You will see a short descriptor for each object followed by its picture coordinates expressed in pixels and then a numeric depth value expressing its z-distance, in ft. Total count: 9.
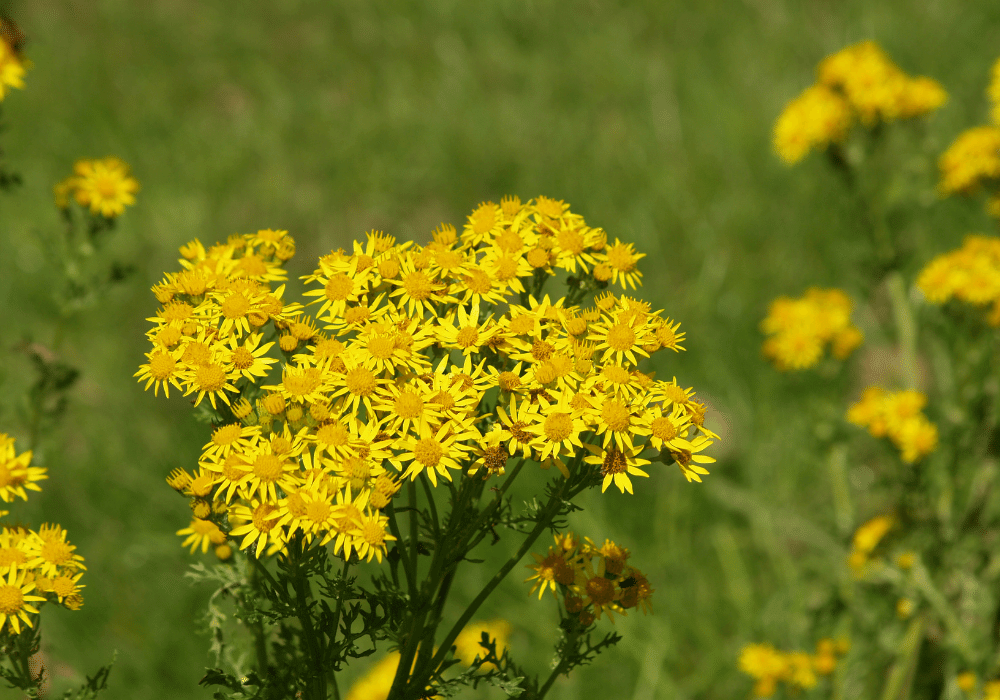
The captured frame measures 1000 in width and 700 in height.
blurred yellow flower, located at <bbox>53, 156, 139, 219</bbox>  19.38
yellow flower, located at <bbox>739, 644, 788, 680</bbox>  21.57
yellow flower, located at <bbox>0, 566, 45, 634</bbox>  10.77
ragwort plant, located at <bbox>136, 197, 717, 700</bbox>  10.39
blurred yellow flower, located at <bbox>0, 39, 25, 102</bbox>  16.52
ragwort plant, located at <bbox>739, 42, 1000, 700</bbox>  21.89
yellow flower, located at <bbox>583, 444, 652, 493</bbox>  10.81
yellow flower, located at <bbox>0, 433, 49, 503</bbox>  12.29
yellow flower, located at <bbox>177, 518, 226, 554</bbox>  12.50
